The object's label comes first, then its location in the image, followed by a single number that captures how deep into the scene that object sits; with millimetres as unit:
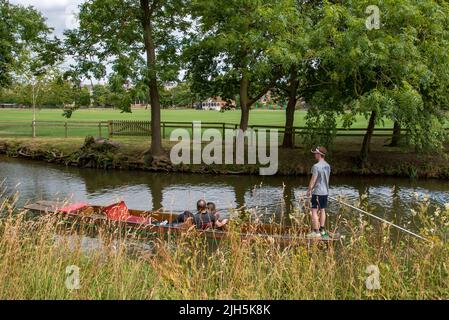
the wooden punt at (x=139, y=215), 10250
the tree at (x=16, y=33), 27520
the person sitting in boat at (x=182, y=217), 10650
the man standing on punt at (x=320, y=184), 10469
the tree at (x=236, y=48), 19234
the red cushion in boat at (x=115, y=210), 11166
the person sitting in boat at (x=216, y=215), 10281
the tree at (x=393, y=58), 17266
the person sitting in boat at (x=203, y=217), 10234
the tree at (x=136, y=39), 20750
